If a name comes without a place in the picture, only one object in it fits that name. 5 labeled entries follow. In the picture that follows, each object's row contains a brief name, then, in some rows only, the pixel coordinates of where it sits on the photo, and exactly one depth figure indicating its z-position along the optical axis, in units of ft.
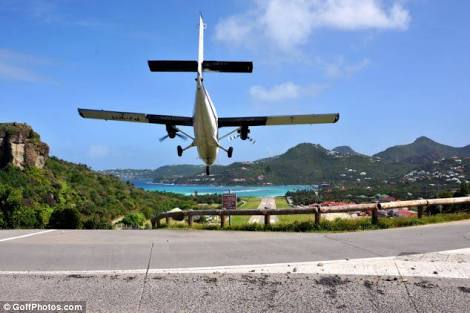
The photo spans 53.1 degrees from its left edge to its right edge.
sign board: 68.39
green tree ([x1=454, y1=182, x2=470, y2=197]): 105.78
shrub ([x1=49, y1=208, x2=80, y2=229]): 110.73
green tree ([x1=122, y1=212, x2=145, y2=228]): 224.94
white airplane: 56.24
